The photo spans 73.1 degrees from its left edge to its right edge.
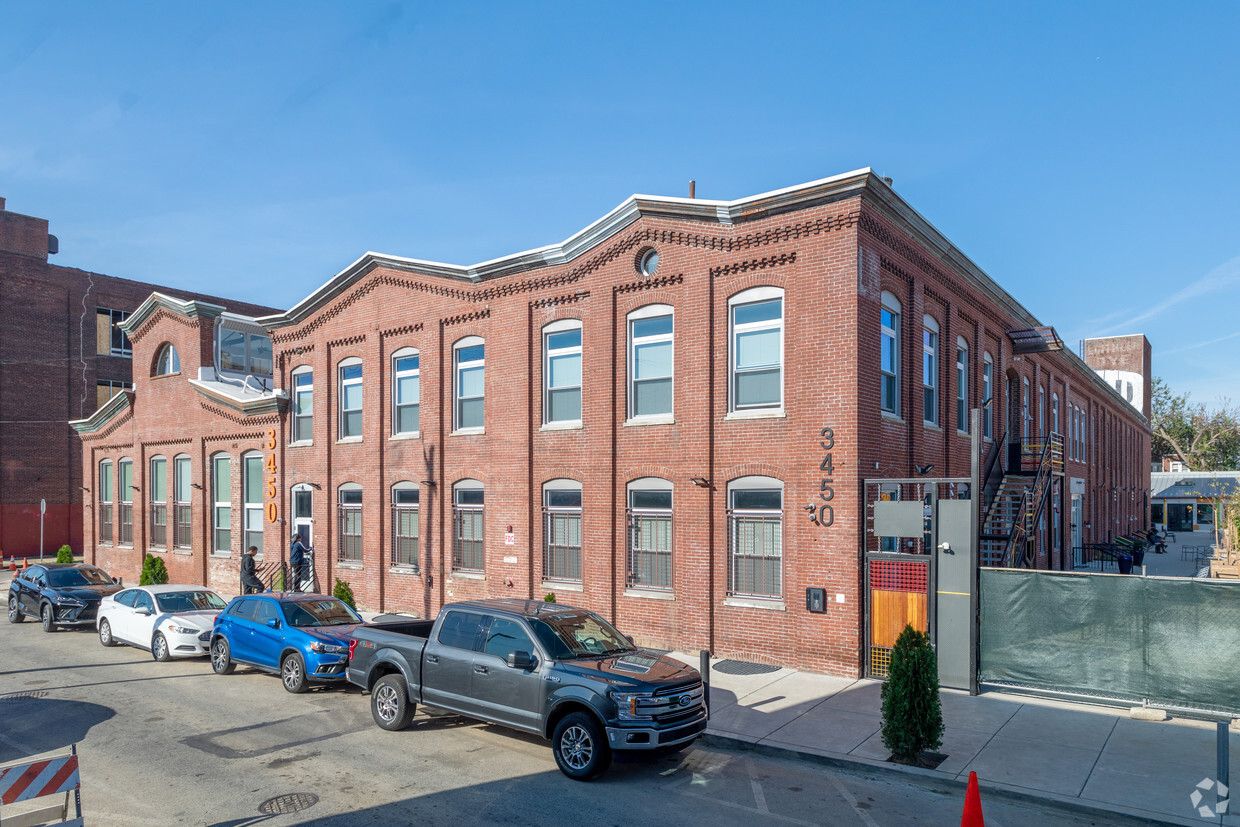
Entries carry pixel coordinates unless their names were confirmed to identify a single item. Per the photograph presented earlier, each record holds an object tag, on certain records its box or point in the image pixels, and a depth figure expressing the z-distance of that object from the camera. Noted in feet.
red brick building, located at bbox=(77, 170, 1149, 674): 48.93
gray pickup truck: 30.32
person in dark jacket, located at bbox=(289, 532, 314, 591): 75.77
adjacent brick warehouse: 123.34
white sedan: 53.78
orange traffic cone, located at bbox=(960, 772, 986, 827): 23.75
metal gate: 43.06
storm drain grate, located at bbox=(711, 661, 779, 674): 48.01
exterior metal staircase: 62.75
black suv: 66.03
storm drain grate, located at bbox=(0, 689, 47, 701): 44.14
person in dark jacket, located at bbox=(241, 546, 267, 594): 71.05
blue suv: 44.60
